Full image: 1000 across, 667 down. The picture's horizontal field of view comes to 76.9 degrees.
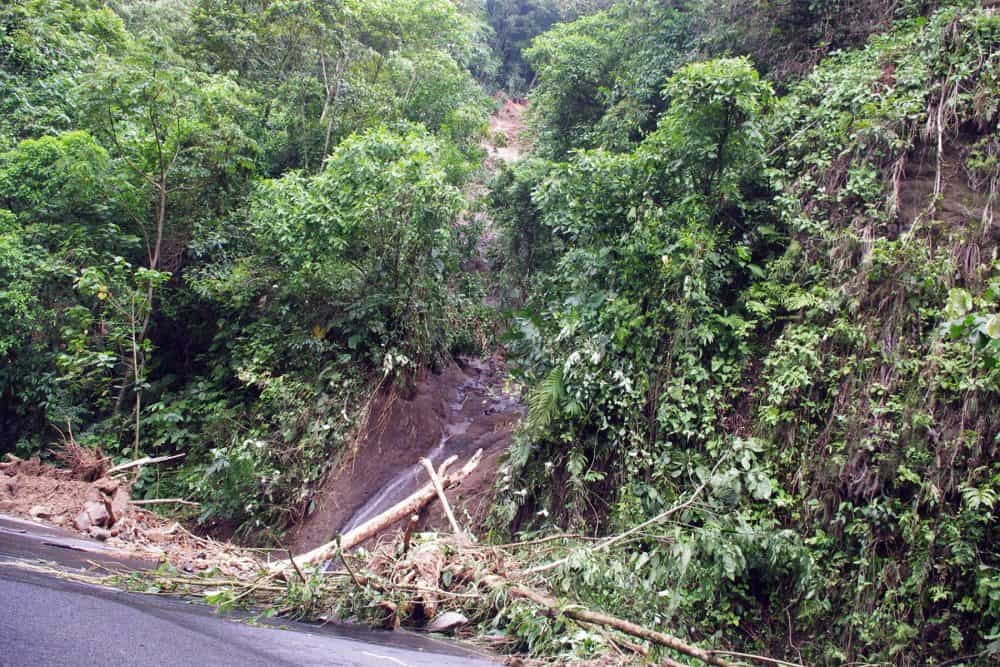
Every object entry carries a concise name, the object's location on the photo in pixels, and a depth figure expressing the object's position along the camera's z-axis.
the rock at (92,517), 6.92
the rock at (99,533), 6.68
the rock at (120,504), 7.27
